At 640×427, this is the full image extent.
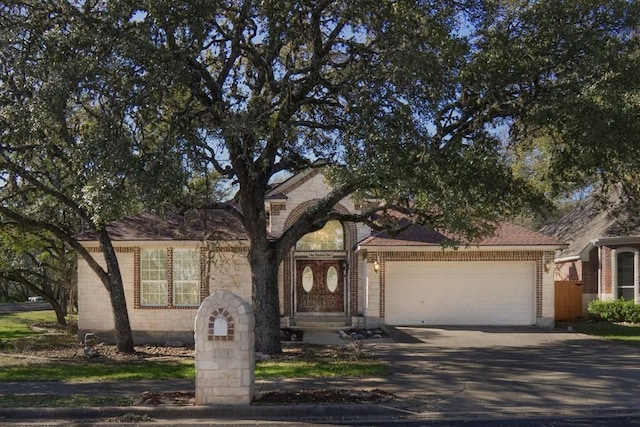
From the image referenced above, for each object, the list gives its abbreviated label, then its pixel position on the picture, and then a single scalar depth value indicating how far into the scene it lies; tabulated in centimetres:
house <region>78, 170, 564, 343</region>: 2055
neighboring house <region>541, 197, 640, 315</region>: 2497
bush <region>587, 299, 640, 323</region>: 2367
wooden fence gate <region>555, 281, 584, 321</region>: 2434
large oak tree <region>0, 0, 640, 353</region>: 1152
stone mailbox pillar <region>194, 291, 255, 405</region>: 964
